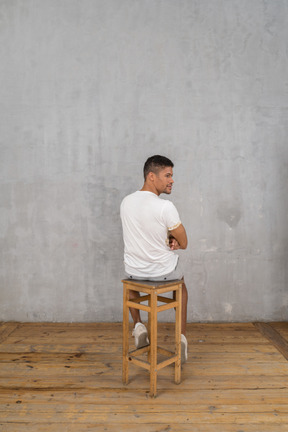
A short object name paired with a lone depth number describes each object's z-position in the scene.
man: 2.15
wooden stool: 1.98
